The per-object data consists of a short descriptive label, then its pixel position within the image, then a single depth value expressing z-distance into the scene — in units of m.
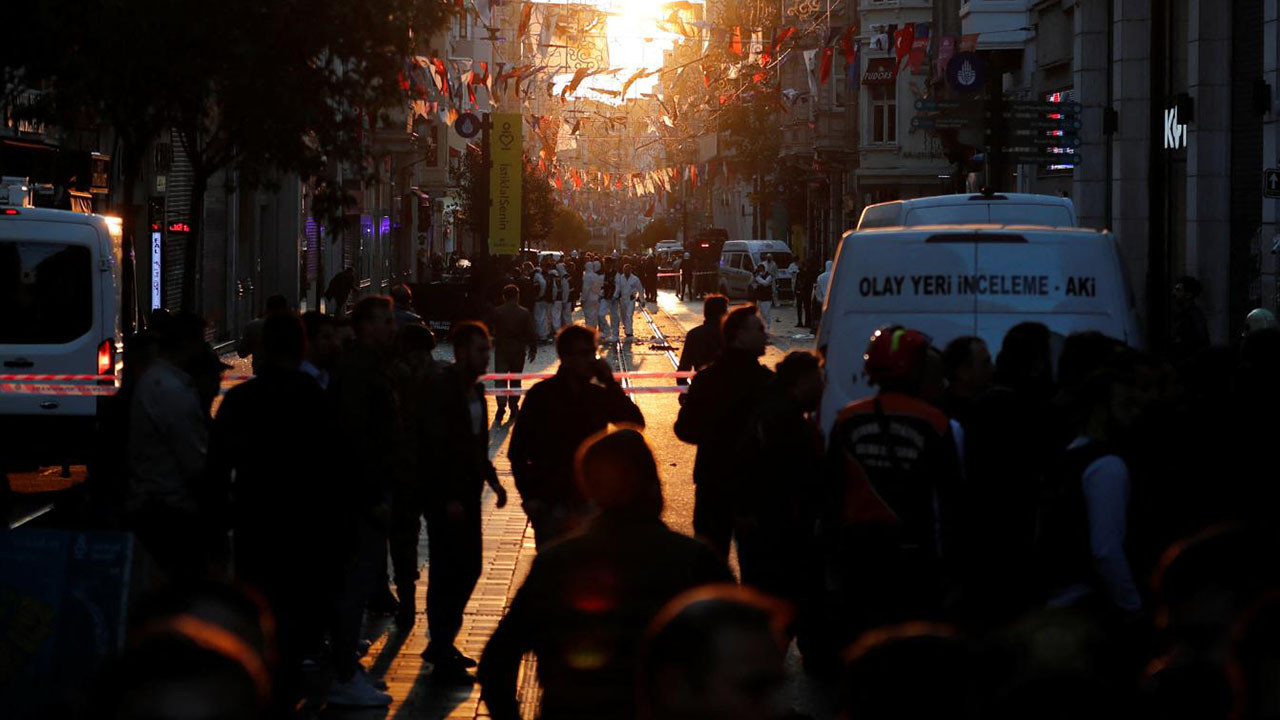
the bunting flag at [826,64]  53.62
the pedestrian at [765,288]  51.03
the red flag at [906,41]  50.66
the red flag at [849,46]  55.83
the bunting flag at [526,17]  53.50
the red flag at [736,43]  56.90
